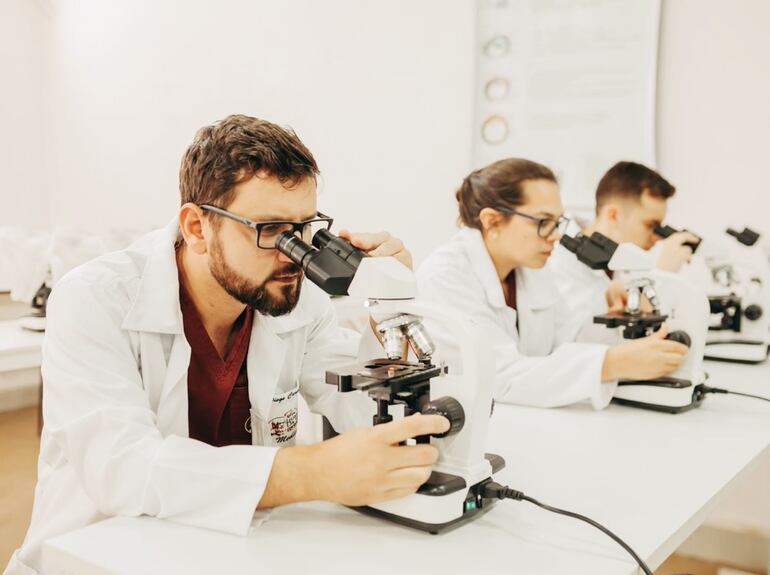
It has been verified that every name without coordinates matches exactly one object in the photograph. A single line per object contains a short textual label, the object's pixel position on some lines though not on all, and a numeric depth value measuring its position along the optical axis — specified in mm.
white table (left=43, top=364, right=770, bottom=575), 805
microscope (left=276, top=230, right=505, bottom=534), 882
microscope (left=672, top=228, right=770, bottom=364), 2252
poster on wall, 2826
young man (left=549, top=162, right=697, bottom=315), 2344
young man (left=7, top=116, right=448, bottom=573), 900
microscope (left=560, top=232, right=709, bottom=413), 1582
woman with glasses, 1612
